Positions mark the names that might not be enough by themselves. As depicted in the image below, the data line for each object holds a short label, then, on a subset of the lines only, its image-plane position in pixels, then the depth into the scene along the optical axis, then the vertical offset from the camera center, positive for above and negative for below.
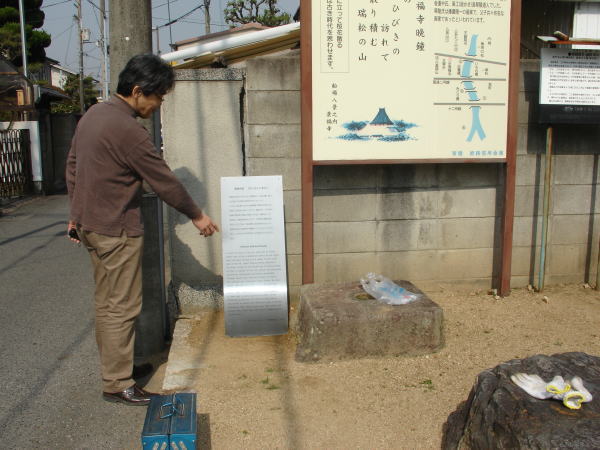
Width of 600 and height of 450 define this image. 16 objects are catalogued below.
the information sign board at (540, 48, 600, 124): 5.20 +0.40
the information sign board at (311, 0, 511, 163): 4.76 +0.46
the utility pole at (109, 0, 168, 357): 4.29 -0.59
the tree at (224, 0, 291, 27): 25.38 +5.28
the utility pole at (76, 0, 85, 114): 32.28 +4.61
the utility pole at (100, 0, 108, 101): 29.88 +5.29
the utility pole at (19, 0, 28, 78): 19.72 +3.22
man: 3.37 -0.35
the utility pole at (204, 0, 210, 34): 30.44 +6.06
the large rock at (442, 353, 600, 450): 2.23 -1.12
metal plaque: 4.63 -0.94
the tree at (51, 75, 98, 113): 36.03 +2.97
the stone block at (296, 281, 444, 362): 4.03 -1.34
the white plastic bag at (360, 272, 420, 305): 4.28 -1.16
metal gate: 14.06 -0.62
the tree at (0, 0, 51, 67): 22.20 +4.08
